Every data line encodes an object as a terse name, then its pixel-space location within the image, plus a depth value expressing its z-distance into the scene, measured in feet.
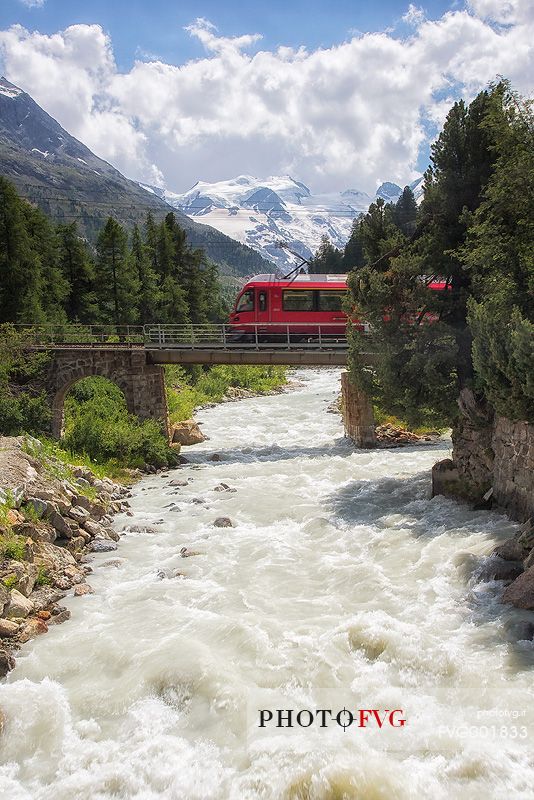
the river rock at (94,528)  50.44
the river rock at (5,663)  29.35
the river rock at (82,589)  39.01
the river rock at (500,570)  35.88
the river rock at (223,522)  52.85
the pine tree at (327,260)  341.21
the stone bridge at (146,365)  90.53
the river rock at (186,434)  98.27
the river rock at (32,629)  32.68
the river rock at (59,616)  34.99
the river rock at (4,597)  33.36
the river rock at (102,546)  48.03
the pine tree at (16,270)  126.41
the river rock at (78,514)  50.90
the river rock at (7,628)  32.04
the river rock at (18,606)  33.73
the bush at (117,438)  80.12
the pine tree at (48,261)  140.87
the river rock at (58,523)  47.37
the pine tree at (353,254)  307.37
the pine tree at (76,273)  157.89
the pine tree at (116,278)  156.04
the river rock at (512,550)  37.40
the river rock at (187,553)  45.49
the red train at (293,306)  101.60
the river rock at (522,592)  32.01
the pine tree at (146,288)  165.89
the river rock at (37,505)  46.52
